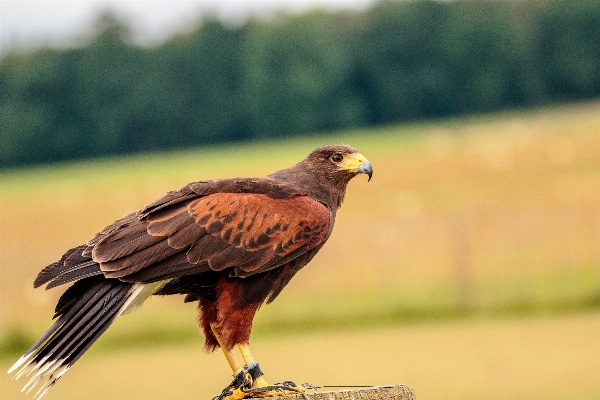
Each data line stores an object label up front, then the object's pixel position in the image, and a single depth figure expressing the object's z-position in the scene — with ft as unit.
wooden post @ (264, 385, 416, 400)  38.73
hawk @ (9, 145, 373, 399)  43.34
